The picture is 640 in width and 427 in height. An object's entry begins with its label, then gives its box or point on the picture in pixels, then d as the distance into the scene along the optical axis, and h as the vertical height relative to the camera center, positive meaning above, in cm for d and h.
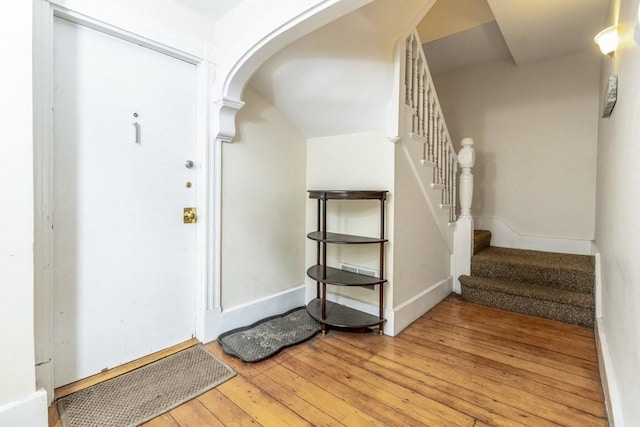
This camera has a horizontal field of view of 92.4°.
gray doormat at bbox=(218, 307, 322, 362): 187 -88
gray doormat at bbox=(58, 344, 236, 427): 136 -94
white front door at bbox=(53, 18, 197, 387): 150 +2
